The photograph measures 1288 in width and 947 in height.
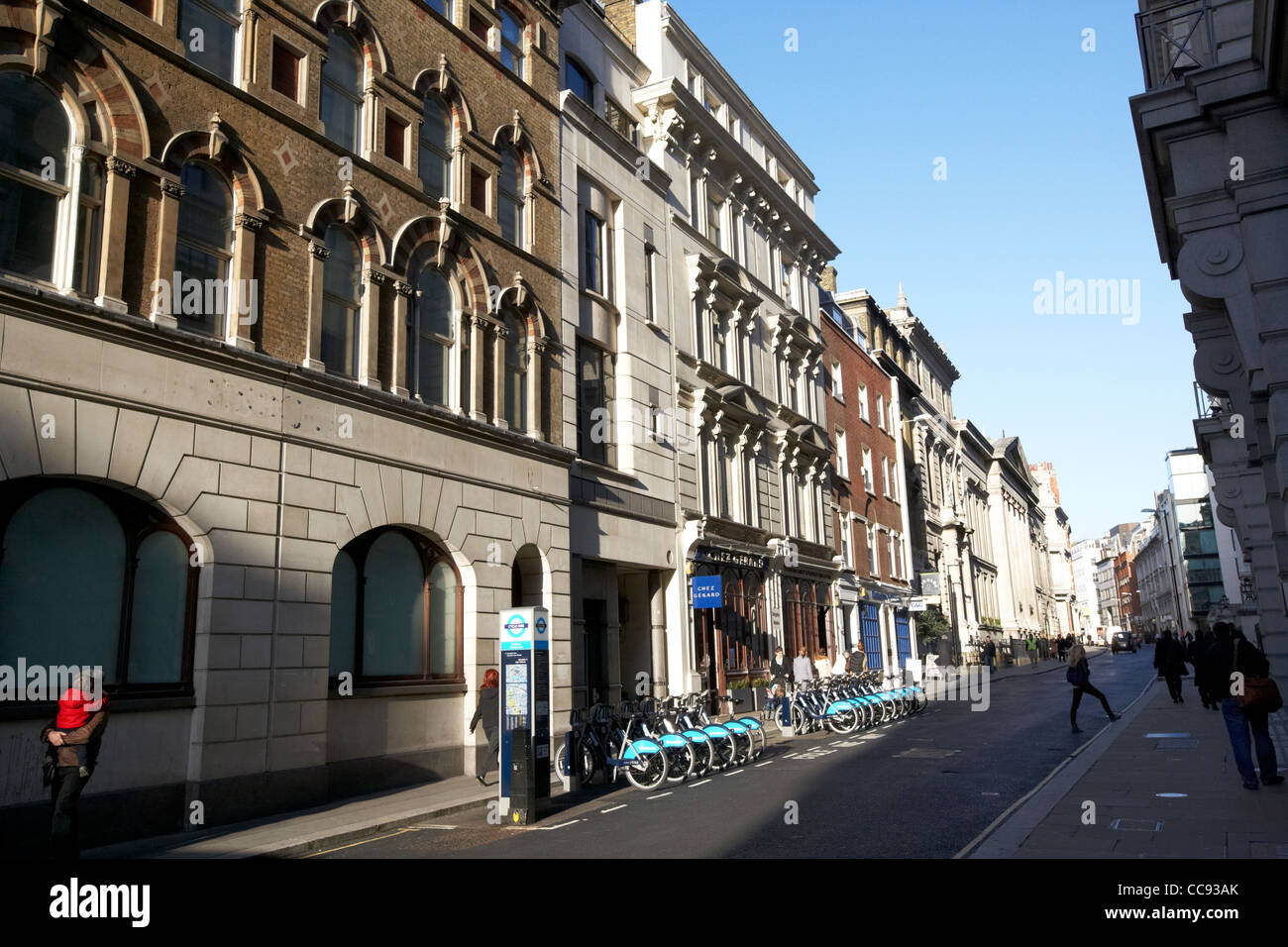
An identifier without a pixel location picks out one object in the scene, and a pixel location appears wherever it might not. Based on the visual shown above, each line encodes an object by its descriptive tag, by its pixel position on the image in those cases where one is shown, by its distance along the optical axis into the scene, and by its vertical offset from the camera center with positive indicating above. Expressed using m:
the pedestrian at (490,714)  15.84 -0.95
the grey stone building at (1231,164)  9.24 +4.83
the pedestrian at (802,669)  25.46 -0.58
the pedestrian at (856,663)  27.75 -0.51
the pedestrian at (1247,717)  11.24 -0.99
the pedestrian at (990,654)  58.56 -0.84
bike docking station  12.16 -0.78
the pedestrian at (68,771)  9.28 -0.96
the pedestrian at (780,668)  30.20 -0.64
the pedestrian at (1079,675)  20.27 -0.77
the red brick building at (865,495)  40.16 +6.69
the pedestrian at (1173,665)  26.05 -0.80
